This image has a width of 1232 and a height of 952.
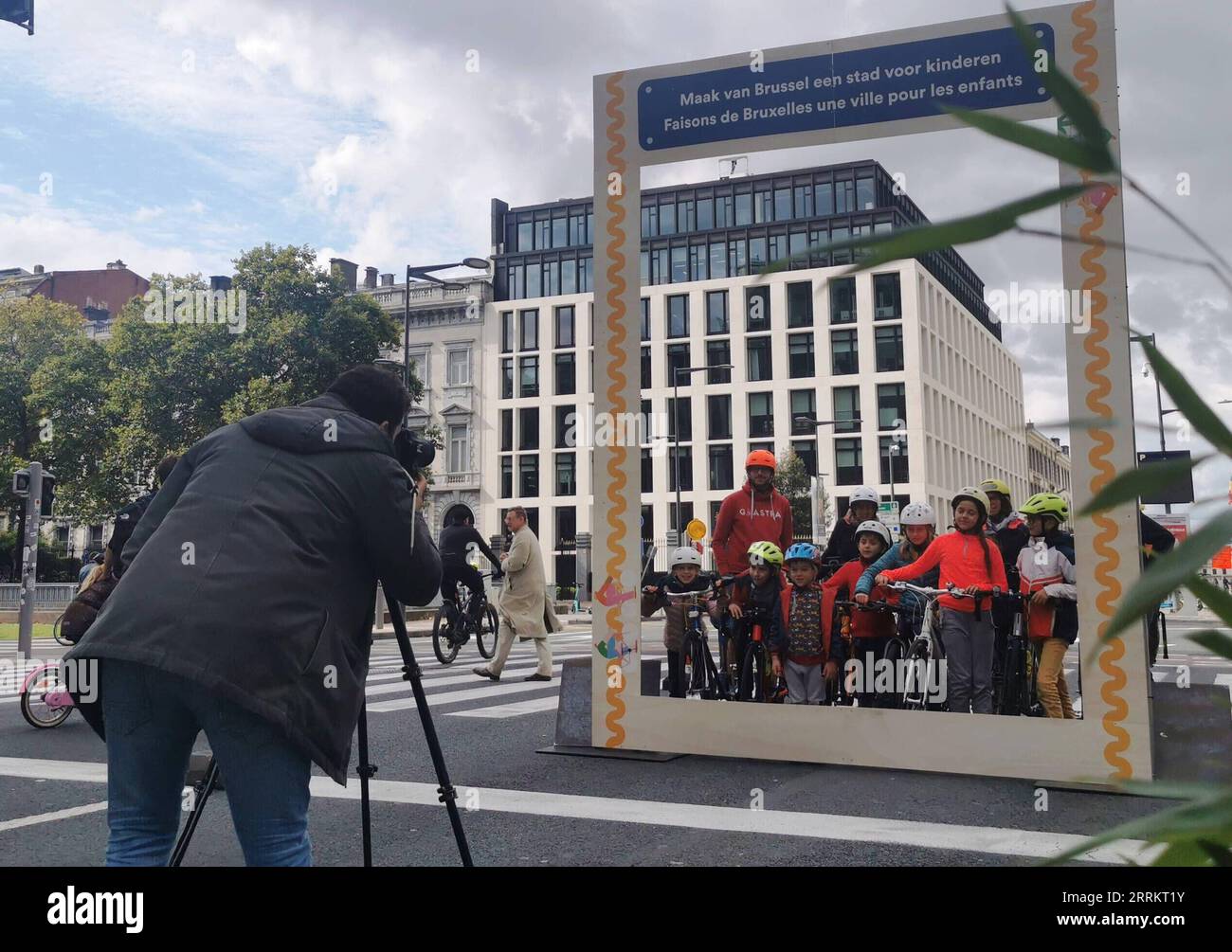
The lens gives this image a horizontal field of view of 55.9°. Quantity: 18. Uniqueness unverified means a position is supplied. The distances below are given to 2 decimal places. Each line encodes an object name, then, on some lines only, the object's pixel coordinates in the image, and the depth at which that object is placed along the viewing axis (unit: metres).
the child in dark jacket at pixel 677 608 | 8.82
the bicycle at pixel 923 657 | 7.69
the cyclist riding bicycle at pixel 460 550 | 13.91
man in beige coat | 12.84
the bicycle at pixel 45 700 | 9.17
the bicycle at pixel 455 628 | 15.66
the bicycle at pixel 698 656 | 8.86
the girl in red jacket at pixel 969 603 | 7.38
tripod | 3.63
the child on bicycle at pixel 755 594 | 8.21
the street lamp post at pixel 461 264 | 26.51
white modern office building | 36.44
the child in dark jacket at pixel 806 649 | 7.99
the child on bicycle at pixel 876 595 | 7.98
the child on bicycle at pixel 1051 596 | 7.61
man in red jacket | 8.70
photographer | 2.62
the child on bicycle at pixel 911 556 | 7.97
